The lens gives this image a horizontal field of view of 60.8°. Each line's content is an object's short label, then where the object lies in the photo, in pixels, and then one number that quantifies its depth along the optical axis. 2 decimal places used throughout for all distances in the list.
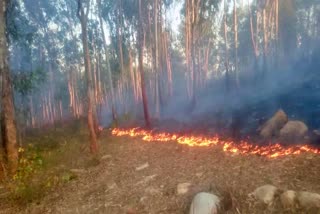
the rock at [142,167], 9.13
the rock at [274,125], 10.70
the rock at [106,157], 10.61
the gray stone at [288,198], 5.20
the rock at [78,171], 9.38
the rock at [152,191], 7.09
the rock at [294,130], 9.73
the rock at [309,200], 4.97
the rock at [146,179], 7.94
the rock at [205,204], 5.42
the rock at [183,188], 6.72
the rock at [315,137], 8.80
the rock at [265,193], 5.53
